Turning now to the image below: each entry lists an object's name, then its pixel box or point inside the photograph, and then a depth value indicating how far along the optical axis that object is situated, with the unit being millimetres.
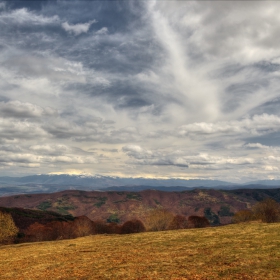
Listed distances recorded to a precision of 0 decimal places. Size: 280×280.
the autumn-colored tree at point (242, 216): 127900
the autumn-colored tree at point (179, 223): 126806
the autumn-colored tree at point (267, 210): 104688
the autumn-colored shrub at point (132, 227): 152250
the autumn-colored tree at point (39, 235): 121350
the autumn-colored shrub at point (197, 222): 149762
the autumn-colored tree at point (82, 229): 121188
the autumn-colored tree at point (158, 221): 117125
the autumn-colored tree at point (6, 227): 91812
